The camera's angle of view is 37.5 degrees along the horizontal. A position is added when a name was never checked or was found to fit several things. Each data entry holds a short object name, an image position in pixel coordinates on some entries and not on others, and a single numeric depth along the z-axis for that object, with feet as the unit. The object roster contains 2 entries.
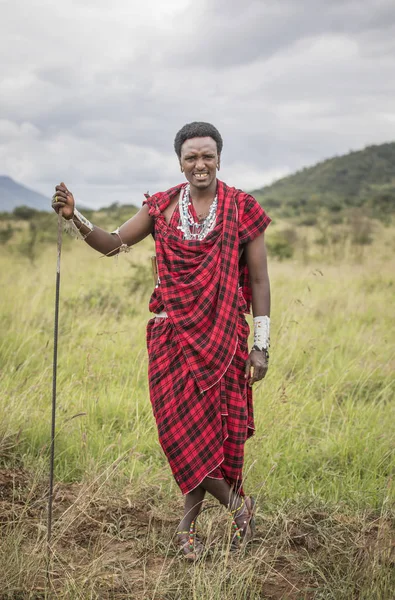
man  9.15
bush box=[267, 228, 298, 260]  47.60
